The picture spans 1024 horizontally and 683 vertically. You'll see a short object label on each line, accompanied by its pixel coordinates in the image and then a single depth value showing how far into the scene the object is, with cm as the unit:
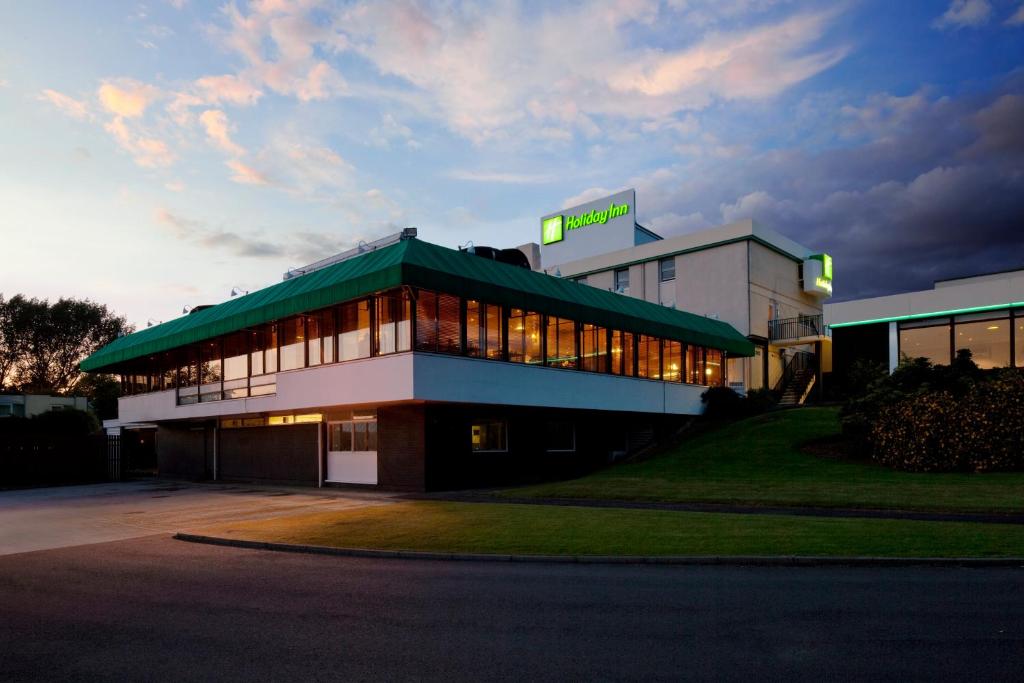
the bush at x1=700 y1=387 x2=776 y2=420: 3581
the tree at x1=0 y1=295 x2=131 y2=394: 6688
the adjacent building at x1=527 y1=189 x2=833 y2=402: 4172
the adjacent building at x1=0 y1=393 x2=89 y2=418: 5922
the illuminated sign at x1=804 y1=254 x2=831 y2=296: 4650
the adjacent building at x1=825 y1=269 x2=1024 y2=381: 3278
